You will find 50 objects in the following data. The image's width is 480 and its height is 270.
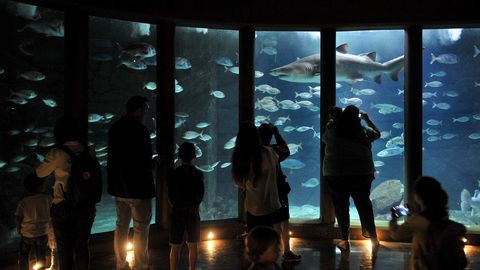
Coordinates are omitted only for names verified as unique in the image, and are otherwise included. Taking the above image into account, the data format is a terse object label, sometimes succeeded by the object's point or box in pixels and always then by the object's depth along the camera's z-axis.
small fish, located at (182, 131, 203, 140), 8.08
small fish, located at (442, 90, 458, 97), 10.27
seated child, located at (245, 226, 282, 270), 2.36
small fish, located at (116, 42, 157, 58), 6.45
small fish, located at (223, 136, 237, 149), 8.18
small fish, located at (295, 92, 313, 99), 9.80
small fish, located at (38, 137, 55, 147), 6.76
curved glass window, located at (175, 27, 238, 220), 7.28
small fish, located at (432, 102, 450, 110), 10.40
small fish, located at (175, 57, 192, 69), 7.35
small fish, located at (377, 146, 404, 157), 9.76
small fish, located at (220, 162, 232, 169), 8.83
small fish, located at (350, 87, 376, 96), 9.65
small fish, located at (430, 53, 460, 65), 8.11
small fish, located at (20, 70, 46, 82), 6.30
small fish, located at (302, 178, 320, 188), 10.70
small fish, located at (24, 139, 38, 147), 6.59
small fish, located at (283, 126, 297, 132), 10.20
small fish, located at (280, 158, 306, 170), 10.08
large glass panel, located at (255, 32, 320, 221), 7.28
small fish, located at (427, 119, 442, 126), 9.66
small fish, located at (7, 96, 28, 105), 6.03
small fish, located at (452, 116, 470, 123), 10.98
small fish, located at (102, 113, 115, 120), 7.54
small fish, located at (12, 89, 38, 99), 6.19
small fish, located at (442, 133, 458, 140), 11.15
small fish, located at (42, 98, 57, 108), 7.03
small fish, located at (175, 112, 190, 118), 7.83
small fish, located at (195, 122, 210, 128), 8.36
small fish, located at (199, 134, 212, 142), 8.44
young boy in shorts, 3.97
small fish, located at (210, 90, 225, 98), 7.99
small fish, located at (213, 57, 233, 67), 7.61
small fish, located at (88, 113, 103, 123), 7.22
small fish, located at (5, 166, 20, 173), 6.60
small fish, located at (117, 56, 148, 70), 6.89
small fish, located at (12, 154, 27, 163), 6.63
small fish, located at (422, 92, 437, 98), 9.95
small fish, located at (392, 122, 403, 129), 9.48
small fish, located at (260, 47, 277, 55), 7.97
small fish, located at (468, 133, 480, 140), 9.29
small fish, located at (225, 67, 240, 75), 7.45
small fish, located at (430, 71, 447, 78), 9.31
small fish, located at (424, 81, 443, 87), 9.26
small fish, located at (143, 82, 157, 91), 6.86
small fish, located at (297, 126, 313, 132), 10.60
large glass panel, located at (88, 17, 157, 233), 6.51
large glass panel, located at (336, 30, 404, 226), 7.13
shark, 7.05
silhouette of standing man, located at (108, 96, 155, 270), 4.12
